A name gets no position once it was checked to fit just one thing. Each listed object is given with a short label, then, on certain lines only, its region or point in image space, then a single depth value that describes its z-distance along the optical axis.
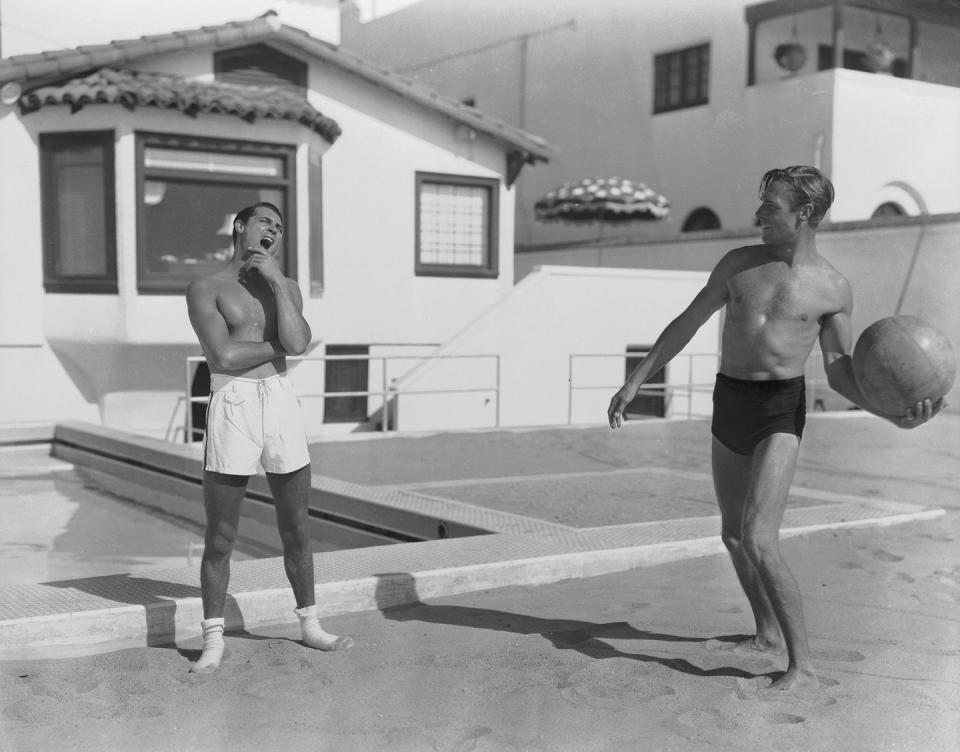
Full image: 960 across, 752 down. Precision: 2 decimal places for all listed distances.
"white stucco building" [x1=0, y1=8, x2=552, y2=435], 14.74
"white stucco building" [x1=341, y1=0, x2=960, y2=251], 20.47
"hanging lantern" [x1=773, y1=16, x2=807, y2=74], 20.95
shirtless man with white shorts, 4.50
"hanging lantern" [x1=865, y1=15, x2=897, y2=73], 20.39
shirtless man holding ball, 4.29
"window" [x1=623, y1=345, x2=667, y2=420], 18.57
